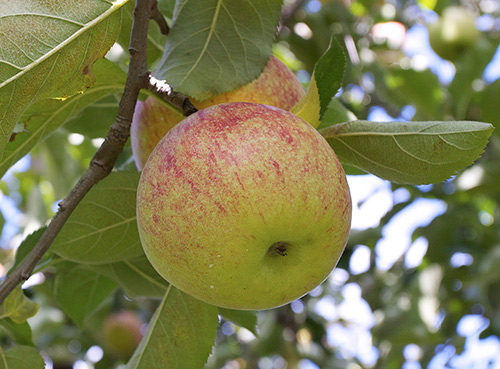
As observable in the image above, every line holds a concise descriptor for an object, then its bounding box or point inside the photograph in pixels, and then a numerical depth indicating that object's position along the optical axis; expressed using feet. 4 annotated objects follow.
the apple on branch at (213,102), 1.18
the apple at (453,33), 8.84
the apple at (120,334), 9.17
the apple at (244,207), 0.98
